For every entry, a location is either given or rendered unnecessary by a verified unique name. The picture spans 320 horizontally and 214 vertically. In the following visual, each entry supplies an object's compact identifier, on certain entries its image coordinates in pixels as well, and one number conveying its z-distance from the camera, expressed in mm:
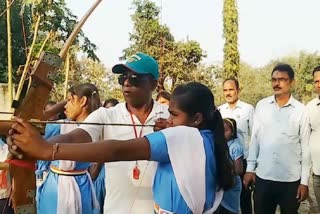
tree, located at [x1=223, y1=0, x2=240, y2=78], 22109
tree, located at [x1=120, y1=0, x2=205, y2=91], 19141
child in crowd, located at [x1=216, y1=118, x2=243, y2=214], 4906
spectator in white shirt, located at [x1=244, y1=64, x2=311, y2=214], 4633
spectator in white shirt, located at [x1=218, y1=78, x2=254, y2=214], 5847
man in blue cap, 2895
